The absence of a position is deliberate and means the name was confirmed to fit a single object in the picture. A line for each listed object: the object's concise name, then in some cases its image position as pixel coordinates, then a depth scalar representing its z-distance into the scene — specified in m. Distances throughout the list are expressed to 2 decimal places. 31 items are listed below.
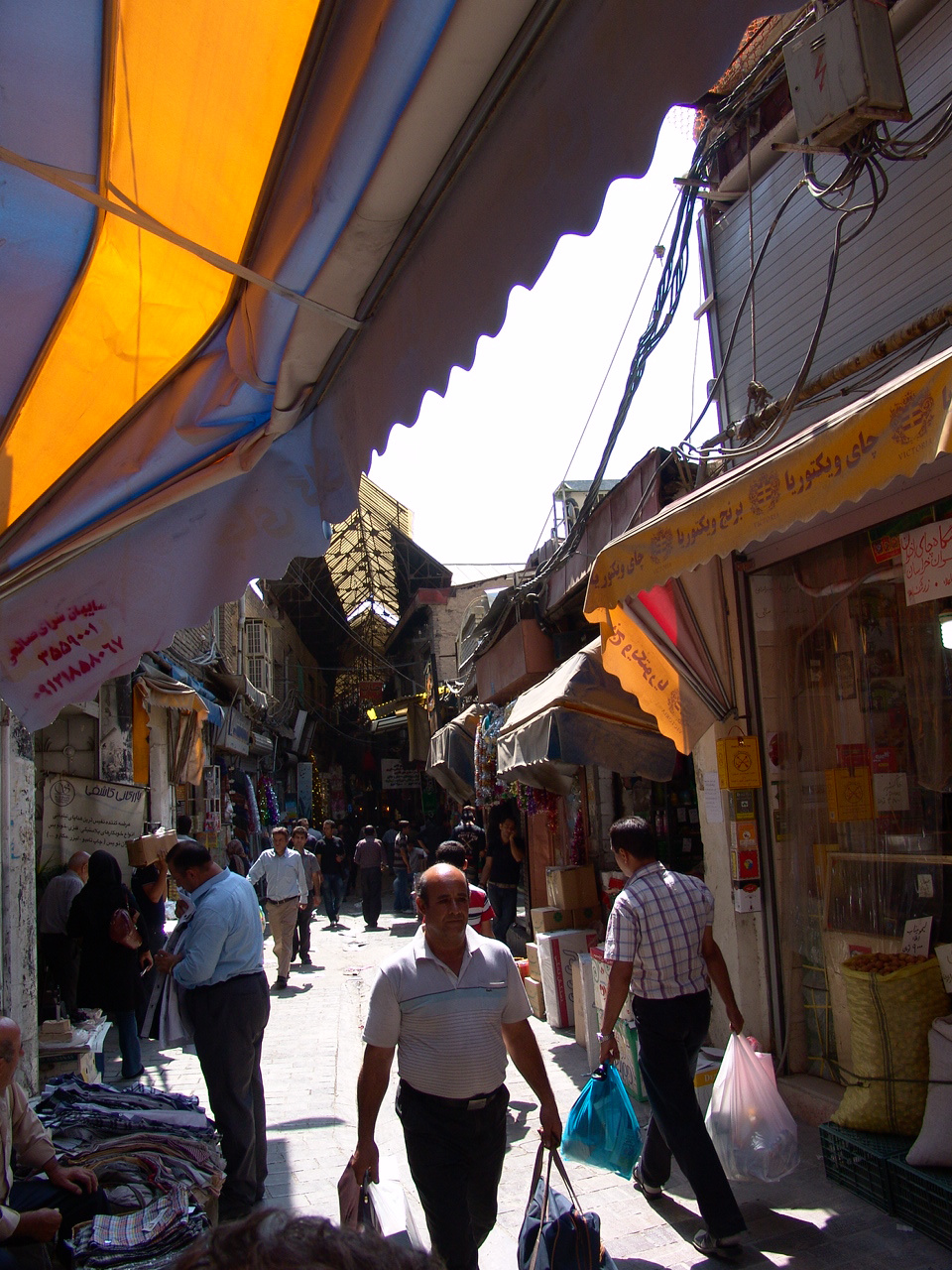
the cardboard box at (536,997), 8.70
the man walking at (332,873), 17.34
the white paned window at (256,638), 25.41
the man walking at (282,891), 11.22
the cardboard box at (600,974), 6.56
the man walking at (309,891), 12.63
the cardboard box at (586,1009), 6.76
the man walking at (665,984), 4.26
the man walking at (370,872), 16.30
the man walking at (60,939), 8.04
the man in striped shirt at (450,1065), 3.35
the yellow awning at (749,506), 3.65
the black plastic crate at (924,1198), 3.94
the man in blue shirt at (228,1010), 4.84
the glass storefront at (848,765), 5.15
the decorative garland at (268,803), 24.23
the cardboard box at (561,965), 8.19
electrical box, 5.02
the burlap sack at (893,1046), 4.49
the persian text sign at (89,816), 9.37
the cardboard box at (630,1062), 5.92
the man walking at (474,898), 6.21
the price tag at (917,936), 5.04
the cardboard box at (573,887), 8.84
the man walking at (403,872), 18.78
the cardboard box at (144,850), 9.18
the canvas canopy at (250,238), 1.54
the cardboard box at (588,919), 8.89
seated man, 3.39
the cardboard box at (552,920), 8.76
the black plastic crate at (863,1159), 4.31
